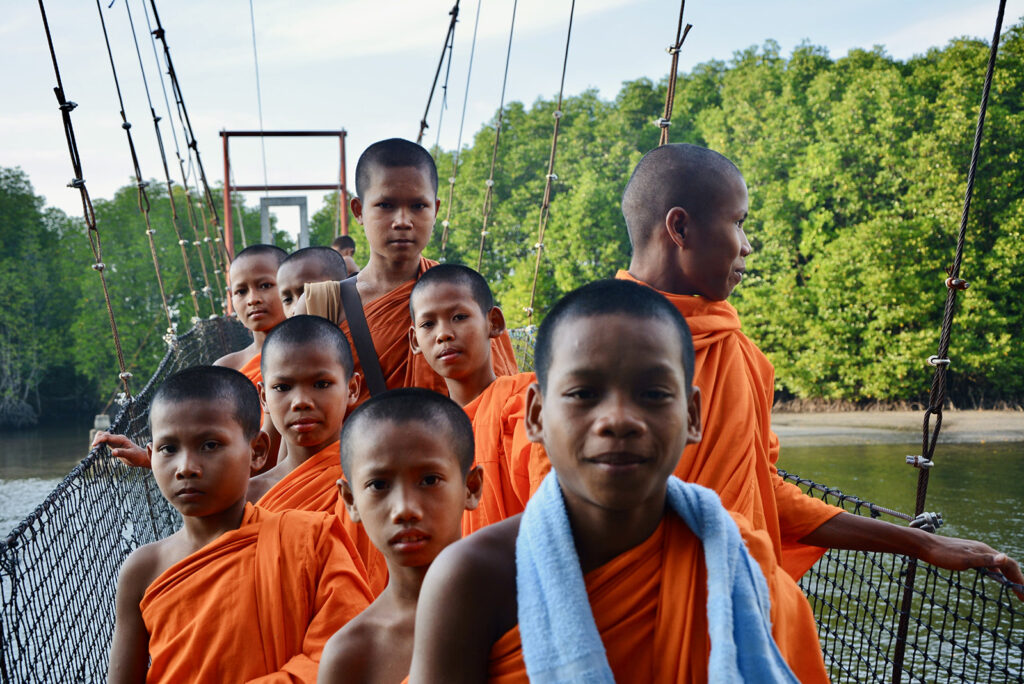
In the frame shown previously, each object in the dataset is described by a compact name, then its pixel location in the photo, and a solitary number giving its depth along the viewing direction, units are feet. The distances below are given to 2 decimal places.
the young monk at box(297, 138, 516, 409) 9.38
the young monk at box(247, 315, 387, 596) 7.42
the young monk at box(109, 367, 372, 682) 5.68
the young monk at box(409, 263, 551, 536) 7.39
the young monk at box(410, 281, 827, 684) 3.67
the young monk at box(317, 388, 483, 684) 4.96
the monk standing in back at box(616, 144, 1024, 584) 5.66
